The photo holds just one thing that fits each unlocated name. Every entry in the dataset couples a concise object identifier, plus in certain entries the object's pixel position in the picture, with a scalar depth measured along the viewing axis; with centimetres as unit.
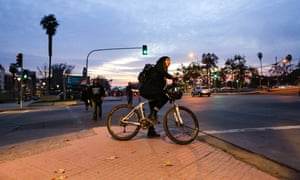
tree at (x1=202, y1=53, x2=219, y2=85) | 6266
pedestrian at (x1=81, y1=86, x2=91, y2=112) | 1352
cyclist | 477
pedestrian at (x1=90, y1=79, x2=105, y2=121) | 914
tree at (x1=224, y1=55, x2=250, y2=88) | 6272
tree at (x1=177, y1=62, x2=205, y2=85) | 6547
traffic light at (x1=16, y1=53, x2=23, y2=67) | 1812
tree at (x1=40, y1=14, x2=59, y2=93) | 4322
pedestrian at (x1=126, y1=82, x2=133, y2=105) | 1745
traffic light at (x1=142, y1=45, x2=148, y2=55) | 2458
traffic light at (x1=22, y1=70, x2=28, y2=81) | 1945
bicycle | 471
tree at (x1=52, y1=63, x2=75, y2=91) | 7525
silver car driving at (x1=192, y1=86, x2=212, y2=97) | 3194
